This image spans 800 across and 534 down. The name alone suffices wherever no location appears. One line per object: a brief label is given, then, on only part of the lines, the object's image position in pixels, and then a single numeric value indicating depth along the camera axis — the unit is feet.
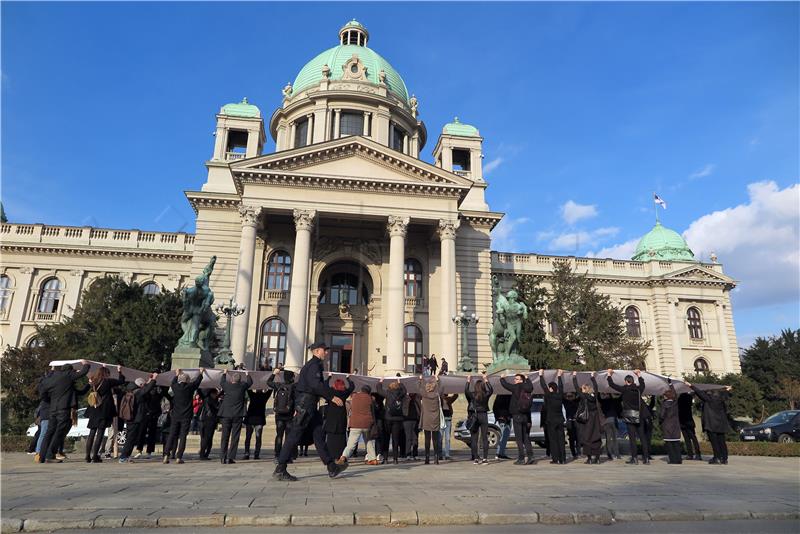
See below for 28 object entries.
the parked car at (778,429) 63.67
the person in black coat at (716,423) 39.42
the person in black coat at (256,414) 38.50
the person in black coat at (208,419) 38.11
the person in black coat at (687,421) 42.45
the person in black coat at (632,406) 38.34
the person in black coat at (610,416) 41.78
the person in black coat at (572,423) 41.16
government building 96.78
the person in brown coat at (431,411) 37.27
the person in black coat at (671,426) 38.99
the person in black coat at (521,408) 36.27
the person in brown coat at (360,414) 33.27
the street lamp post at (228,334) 77.20
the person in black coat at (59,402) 33.14
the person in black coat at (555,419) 36.47
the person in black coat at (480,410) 36.91
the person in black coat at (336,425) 28.40
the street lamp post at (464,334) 85.20
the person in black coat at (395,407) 37.96
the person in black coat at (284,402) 34.45
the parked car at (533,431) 53.21
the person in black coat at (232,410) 35.09
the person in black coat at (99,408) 35.53
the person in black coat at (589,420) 37.60
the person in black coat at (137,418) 36.19
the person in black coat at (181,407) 35.45
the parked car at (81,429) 63.52
